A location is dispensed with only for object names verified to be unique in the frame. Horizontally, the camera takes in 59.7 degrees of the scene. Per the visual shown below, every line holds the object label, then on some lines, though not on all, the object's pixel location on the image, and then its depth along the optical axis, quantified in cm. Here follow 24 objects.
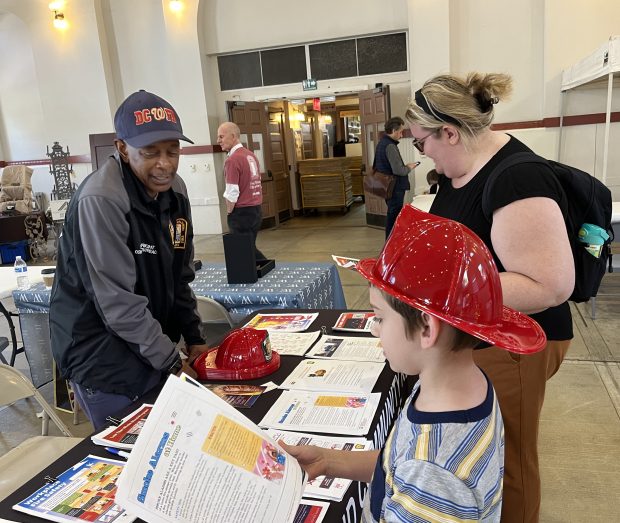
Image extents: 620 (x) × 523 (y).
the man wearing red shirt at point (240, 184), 461
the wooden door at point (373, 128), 817
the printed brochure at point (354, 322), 207
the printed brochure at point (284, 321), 216
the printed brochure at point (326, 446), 115
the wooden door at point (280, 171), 1021
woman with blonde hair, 128
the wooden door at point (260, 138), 897
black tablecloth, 113
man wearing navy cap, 155
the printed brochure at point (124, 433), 136
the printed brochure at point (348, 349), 182
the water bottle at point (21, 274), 350
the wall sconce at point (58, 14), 960
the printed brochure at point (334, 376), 160
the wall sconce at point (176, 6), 899
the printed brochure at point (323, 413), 138
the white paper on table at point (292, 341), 191
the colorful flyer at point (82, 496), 111
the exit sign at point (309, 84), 901
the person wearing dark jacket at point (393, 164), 622
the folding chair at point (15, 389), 203
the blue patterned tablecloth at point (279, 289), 288
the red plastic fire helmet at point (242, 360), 171
